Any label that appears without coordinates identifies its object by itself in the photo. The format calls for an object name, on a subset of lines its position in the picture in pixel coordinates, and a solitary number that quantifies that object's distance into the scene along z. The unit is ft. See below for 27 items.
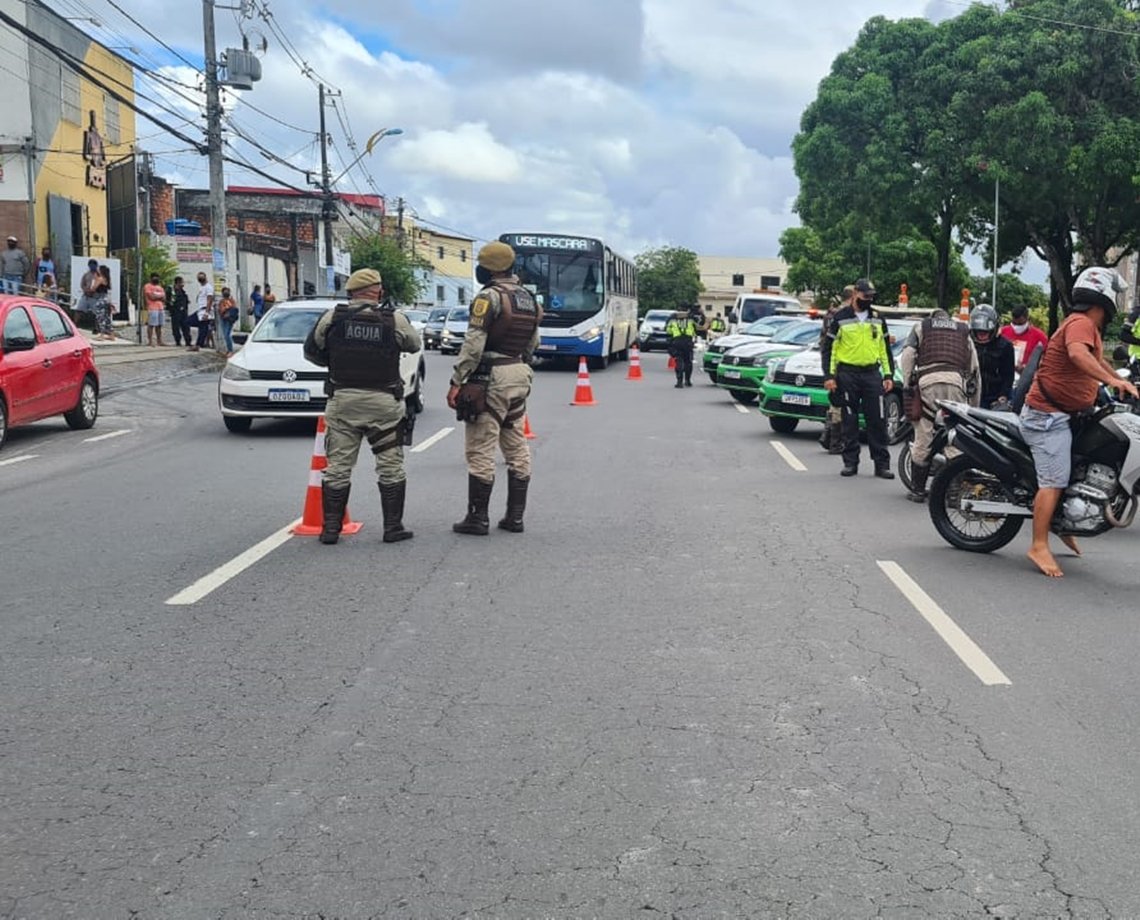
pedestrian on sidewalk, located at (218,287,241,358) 94.58
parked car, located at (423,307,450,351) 129.70
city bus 94.63
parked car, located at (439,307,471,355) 118.83
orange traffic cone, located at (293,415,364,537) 28.14
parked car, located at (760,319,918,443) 48.16
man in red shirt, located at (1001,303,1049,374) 44.70
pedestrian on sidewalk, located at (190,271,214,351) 99.92
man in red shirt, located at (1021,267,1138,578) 23.72
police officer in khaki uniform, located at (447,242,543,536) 27.35
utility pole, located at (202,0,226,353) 93.02
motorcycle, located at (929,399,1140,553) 24.84
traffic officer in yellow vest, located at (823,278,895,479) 38.50
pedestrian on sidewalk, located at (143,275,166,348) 96.22
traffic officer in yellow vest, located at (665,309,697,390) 79.61
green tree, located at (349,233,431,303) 199.31
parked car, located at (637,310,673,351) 148.56
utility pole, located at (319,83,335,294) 138.21
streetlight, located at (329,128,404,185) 147.33
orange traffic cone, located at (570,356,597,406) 66.23
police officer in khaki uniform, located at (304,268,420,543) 26.78
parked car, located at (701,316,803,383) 73.36
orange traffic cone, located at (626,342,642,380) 89.13
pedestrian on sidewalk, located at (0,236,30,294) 87.11
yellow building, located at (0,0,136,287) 105.60
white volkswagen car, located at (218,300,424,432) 47.85
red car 43.85
